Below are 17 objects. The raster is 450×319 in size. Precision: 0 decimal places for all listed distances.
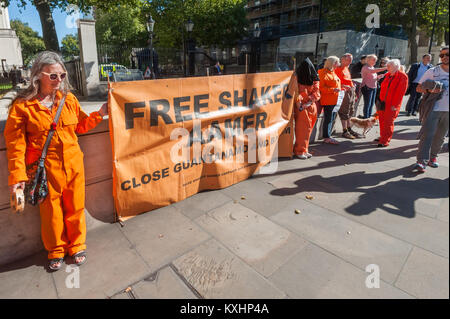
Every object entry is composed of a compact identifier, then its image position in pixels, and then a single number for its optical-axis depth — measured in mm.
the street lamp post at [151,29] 19578
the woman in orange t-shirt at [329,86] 6199
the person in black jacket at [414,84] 9969
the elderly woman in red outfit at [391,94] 6246
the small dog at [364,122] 7367
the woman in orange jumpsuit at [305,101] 5629
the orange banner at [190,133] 3449
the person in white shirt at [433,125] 3815
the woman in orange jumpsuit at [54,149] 2471
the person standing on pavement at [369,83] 7613
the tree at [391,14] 27236
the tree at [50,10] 17594
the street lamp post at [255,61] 29050
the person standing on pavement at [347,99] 6906
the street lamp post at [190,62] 27727
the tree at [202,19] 34531
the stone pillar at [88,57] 14617
